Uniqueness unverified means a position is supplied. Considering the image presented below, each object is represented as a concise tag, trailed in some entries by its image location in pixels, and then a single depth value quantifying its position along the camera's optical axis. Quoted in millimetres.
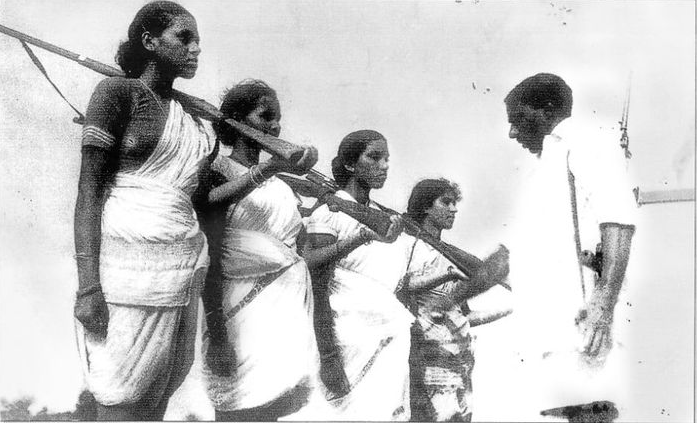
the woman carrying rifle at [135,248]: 4312
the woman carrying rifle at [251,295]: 4422
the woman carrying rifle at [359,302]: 4523
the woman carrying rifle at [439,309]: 4590
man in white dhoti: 4656
